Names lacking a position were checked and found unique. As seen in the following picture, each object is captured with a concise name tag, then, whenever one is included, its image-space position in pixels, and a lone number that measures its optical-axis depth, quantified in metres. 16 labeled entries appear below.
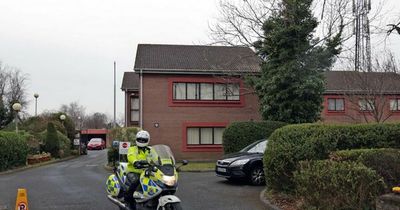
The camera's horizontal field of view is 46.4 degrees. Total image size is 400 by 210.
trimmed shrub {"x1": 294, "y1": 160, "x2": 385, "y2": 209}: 7.84
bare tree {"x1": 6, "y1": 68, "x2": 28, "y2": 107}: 75.81
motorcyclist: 8.33
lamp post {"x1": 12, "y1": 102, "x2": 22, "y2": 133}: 29.89
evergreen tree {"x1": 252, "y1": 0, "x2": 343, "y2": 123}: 24.12
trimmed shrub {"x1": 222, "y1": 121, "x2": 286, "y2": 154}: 22.92
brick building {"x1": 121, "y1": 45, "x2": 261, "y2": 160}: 28.73
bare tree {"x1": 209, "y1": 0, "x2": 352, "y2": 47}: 25.92
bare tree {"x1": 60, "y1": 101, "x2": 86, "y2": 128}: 108.34
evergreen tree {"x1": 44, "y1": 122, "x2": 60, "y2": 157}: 36.88
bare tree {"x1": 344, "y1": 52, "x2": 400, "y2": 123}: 25.11
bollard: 7.94
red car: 67.62
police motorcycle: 7.40
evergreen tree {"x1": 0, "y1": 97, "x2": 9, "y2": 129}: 50.68
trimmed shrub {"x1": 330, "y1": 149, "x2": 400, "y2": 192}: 8.05
